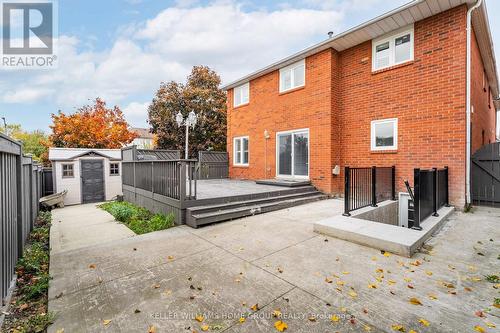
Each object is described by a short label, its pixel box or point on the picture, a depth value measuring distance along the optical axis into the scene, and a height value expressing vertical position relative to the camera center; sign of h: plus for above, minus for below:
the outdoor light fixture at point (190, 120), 11.28 +2.15
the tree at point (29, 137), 34.12 +4.41
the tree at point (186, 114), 19.42 +4.09
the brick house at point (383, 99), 6.77 +2.31
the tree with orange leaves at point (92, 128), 20.55 +3.36
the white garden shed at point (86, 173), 12.45 -0.45
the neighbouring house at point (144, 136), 52.69 +6.58
